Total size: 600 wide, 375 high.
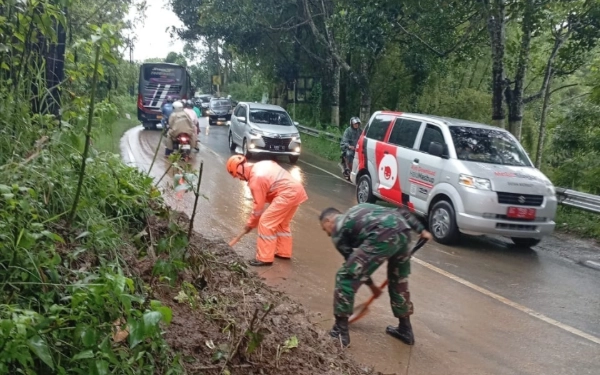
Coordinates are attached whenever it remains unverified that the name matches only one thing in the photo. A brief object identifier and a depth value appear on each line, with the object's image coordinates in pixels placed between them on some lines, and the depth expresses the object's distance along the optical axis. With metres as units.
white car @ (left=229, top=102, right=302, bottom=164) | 18.11
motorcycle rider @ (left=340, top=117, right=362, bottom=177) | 14.28
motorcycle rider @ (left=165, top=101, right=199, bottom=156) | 14.21
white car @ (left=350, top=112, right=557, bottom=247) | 8.64
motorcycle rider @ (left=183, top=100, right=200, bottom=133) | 15.74
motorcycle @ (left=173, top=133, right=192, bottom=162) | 13.99
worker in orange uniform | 7.00
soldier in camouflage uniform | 4.63
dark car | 38.44
